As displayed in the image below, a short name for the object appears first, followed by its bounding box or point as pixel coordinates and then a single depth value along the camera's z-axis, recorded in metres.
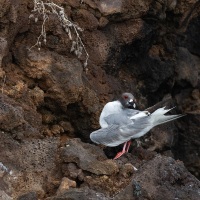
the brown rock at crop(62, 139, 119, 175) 12.02
